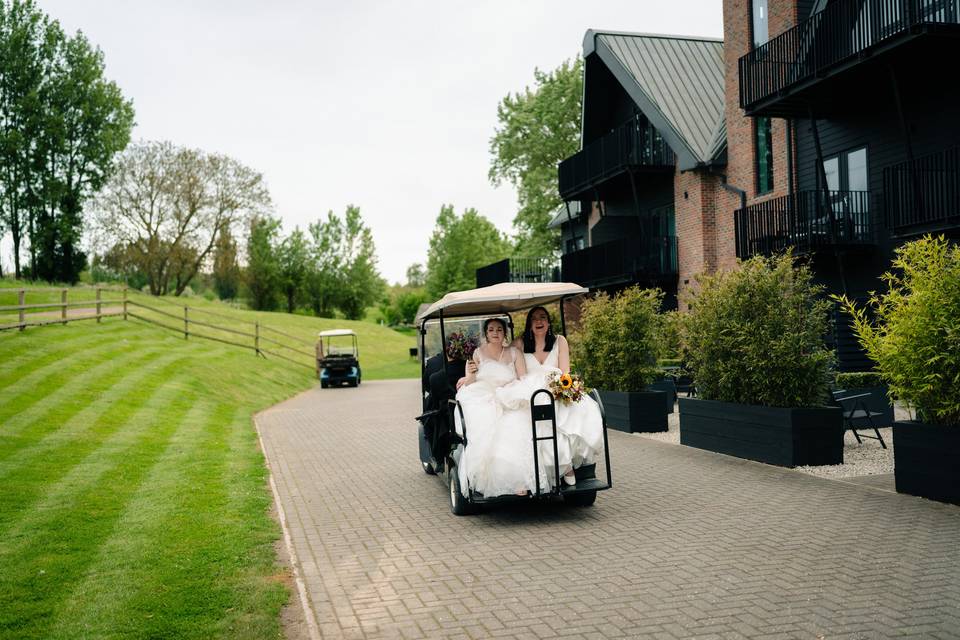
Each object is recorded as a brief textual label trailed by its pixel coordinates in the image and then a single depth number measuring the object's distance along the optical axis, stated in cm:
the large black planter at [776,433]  944
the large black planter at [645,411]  1366
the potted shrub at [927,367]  723
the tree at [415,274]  12381
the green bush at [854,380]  1507
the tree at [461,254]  6712
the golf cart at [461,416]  730
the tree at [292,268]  7712
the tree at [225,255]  5441
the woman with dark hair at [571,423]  738
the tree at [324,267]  7931
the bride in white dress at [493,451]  722
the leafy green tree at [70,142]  4234
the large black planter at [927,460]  724
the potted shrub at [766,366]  948
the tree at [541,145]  3878
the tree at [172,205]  4959
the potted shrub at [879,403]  1233
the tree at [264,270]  7019
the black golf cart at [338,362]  3042
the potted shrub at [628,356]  1368
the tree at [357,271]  8062
